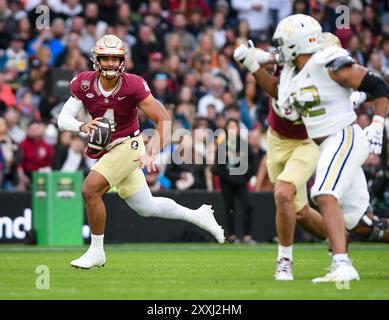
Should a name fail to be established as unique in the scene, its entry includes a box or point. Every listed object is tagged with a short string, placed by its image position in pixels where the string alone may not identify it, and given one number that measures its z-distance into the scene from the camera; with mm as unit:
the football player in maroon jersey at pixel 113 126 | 11375
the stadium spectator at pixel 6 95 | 18922
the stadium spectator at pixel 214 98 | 20391
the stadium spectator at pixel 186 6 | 22422
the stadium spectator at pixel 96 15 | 20781
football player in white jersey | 9430
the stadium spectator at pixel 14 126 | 18625
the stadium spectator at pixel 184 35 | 21734
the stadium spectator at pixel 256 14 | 22594
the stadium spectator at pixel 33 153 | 18328
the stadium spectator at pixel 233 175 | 18094
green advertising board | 17469
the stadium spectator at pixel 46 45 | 20141
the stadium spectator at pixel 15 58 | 19750
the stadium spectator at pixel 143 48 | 21109
